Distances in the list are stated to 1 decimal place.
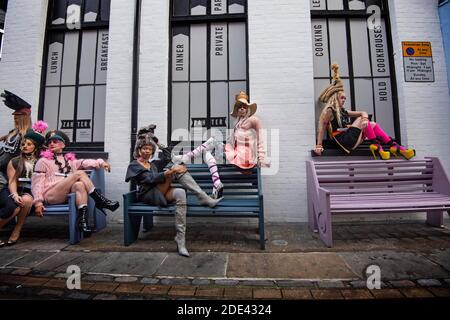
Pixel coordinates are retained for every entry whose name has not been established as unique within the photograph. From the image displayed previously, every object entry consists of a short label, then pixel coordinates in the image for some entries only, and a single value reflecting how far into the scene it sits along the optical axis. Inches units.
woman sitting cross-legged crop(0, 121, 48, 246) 126.6
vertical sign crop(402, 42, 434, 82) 165.8
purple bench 137.4
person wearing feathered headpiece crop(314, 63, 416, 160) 153.0
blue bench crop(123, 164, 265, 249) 118.4
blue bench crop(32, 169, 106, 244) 125.9
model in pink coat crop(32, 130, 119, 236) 128.2
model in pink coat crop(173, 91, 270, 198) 137.3
